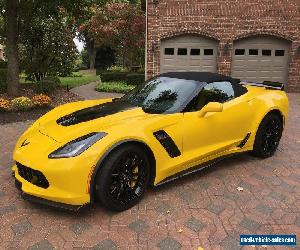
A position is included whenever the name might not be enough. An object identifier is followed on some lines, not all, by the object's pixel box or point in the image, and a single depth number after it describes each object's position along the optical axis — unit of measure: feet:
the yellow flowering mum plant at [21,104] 31.19
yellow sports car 11.96
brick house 48.75
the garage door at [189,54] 50.39
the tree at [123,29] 68.44
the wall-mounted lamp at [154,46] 50.21
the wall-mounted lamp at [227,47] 49.78
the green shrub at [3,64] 65.46
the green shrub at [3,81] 40.78
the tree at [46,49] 53.47
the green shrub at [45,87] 40.49
